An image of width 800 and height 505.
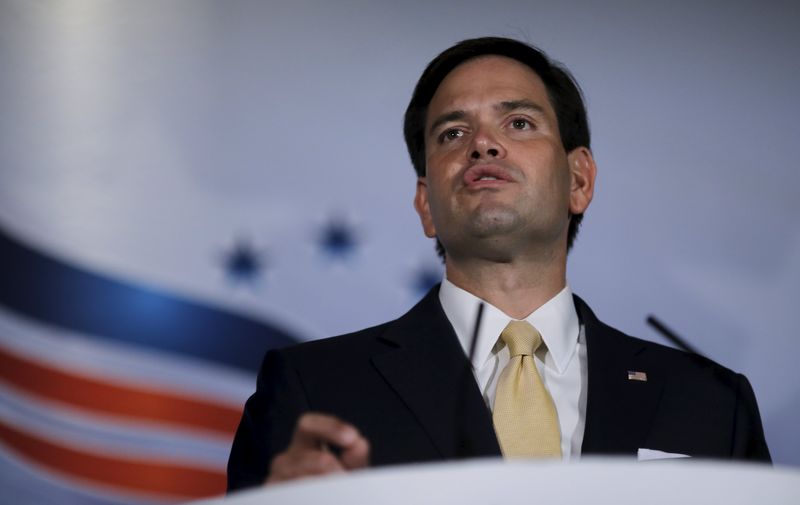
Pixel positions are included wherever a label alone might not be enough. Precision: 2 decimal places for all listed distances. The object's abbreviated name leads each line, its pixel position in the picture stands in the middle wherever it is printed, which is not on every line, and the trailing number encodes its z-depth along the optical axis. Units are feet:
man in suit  14.47
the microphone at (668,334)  14.12
